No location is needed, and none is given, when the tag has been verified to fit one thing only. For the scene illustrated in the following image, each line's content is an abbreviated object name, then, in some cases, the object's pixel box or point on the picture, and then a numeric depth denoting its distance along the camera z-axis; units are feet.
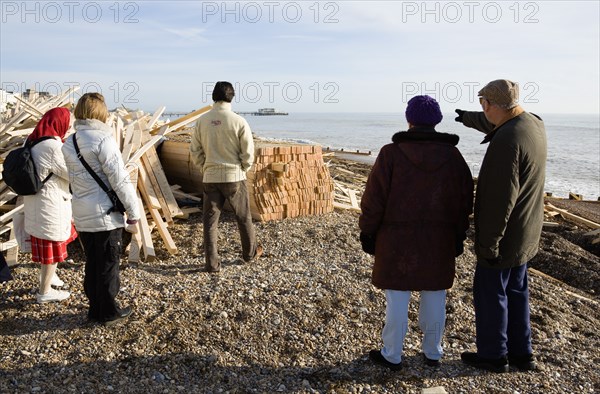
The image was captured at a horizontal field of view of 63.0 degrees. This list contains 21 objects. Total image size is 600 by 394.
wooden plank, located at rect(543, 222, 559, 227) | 34.65
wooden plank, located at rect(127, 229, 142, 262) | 20.68
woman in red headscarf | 14.79
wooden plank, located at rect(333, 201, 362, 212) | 29.40
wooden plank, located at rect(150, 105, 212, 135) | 28.96
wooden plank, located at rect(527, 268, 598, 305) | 20.65
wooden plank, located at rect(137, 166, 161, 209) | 24.08
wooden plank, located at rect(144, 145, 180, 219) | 25.43
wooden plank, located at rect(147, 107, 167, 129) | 28.22
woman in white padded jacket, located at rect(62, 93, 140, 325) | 13.55
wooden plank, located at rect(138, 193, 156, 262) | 20.68
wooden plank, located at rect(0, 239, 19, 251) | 19.42
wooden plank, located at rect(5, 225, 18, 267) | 19.31
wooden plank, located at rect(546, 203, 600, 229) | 36.42
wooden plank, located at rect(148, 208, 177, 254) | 21.56
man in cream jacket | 18.58
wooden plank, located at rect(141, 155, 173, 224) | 24.89
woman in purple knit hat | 11.59
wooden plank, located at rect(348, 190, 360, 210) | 30.58
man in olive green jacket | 11.49
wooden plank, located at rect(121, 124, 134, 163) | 24.21
